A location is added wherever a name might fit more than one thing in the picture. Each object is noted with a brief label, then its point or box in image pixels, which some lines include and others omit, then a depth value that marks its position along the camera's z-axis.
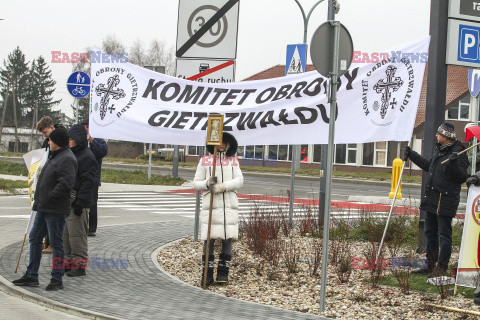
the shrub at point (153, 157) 57.24
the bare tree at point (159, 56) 83.62
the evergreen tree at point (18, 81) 100.00
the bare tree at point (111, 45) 79.95
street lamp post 15.82
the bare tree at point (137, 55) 83.25
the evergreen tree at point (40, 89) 100.88
